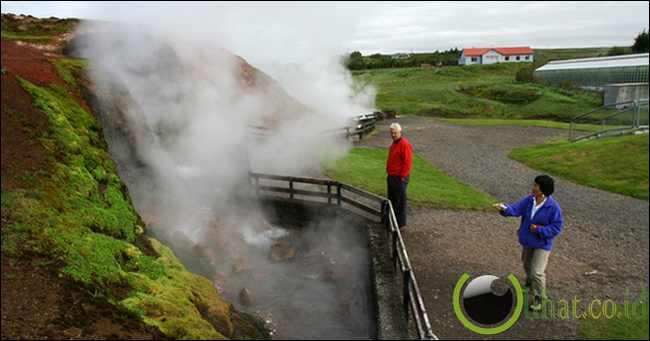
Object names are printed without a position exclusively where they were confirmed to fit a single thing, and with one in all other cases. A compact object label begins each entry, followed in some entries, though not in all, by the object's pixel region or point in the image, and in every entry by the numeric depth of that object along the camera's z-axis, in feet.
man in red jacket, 31.94
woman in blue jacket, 19.53
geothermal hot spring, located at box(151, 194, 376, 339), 25.76
